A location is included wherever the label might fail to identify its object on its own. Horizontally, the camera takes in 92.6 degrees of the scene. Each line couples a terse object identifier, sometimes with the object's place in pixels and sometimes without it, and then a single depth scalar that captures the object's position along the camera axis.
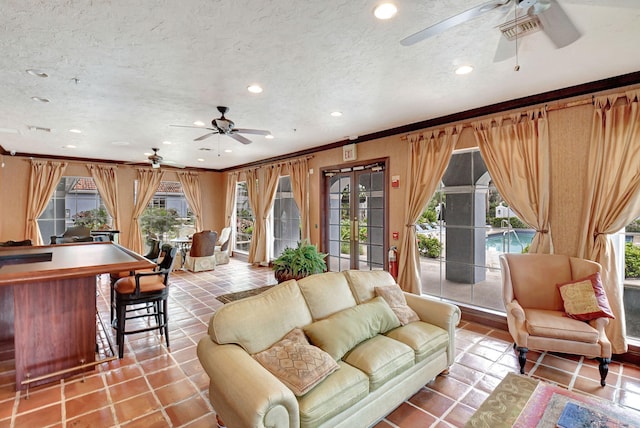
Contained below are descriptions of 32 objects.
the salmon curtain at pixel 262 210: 7.71
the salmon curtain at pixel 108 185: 7.71
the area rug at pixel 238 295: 5.04
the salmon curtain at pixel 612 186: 2.98
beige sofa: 1.60
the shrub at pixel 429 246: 4.72
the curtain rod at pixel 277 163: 6.73
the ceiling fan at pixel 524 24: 1.69
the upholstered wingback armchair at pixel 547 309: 2.64
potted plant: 4.62
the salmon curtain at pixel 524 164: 3.50
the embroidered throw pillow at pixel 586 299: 2.75
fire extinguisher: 4.95
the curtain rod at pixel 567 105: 3.22
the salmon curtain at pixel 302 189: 6.73
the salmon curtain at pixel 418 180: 4.36
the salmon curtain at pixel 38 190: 6.93
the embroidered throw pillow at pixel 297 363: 1.75
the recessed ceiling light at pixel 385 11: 2.00
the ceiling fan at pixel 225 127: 3.79
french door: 5.52
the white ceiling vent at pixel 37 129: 4.80
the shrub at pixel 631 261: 3.26
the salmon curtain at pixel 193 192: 9.08
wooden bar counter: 2.54
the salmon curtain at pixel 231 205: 9.31
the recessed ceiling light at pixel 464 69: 2.88
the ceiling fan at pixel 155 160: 6.29
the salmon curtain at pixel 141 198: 8.22
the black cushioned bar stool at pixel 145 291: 3.08
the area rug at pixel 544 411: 1.66
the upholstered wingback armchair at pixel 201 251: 7.09
